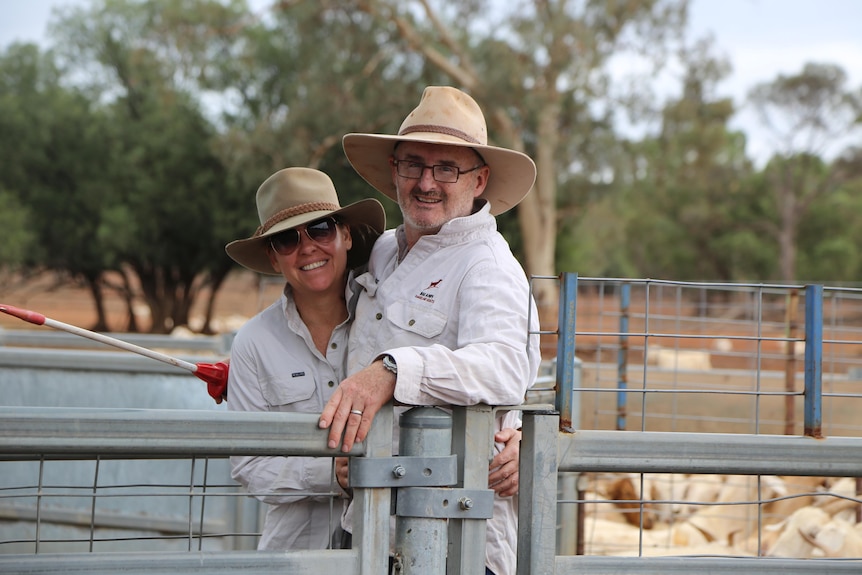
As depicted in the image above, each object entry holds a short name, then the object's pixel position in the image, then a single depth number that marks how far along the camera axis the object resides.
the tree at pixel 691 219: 37.78
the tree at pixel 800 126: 41.72
